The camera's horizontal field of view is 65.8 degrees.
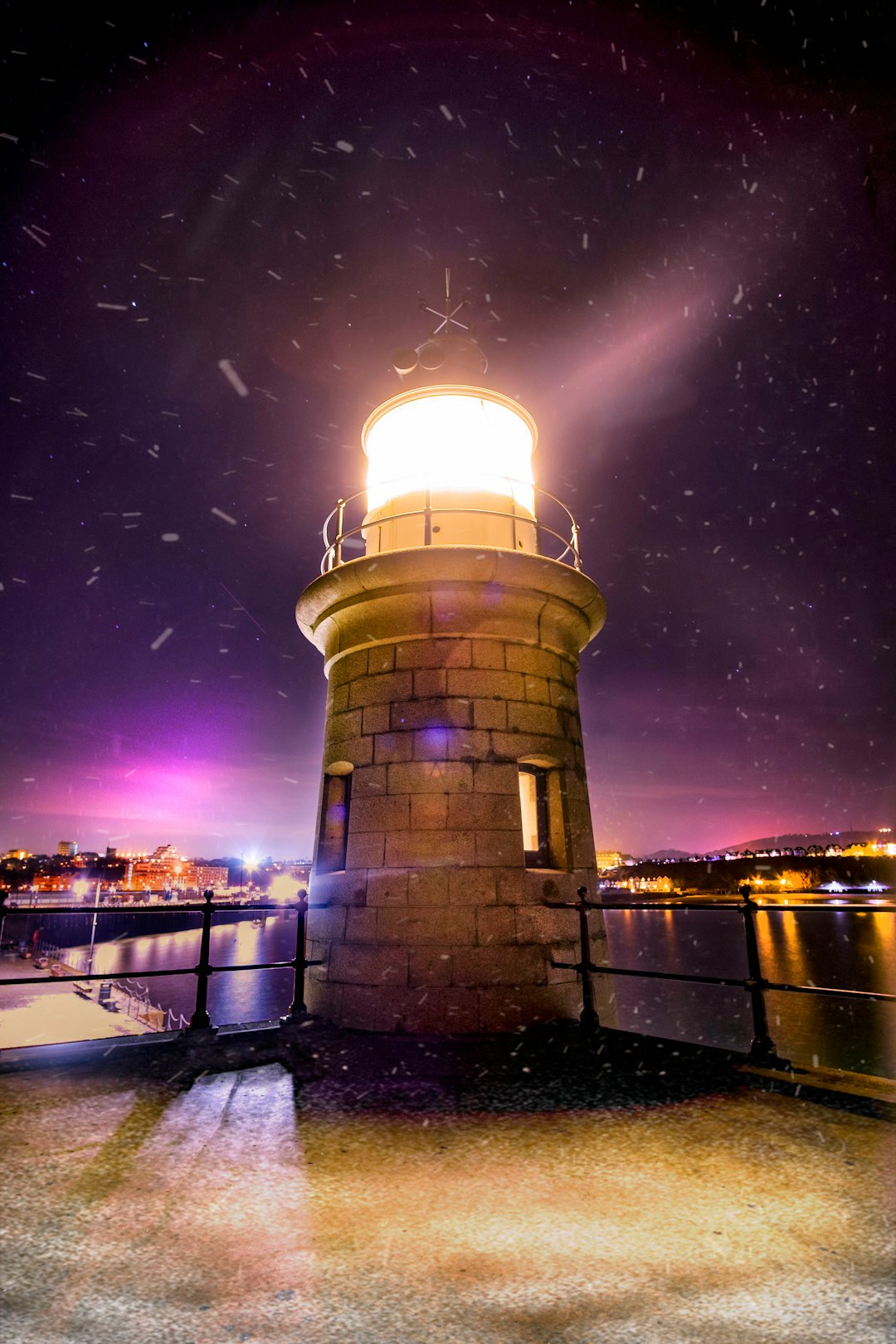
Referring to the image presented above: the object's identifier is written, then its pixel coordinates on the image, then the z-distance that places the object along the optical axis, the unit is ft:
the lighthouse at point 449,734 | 20.27
